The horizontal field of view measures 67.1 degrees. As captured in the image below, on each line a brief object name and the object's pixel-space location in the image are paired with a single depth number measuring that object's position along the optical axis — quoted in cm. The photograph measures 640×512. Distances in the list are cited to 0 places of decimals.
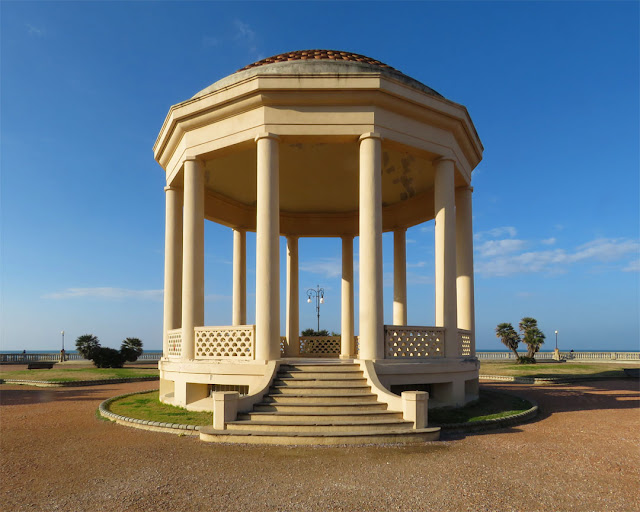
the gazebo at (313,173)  1441
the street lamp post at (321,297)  3690
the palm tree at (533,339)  5709
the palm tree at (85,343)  4997
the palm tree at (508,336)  5909
